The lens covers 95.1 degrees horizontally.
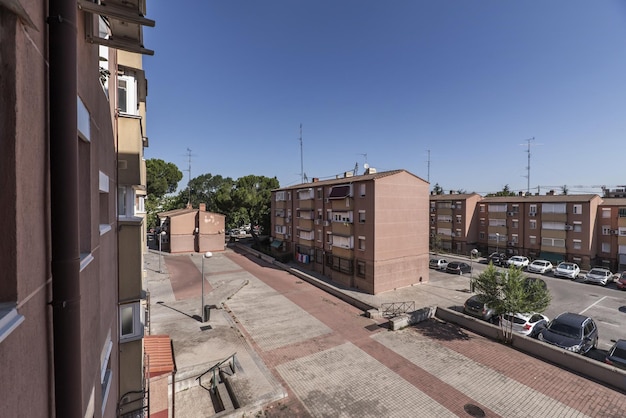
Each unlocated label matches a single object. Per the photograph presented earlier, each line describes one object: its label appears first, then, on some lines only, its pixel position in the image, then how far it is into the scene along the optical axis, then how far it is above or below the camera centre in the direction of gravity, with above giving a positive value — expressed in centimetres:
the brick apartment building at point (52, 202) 184 +2
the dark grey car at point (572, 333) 1518 -716
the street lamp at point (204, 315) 1855 -719
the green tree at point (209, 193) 5002 +278
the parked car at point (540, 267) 3500 -771
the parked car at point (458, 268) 3309 -742
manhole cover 1086 -798
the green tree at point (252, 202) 4891 +42
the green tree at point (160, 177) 5022 +539
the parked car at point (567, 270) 3236 -759
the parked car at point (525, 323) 1706 -728
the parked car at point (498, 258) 3969 -769
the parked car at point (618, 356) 1324 -720
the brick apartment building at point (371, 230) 2583 -259
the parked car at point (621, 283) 2803 -776
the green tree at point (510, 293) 1570 -505
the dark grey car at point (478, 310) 1912 -725
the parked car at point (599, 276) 2988 -766
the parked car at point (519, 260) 3685 -743
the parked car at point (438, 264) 3560 -754
